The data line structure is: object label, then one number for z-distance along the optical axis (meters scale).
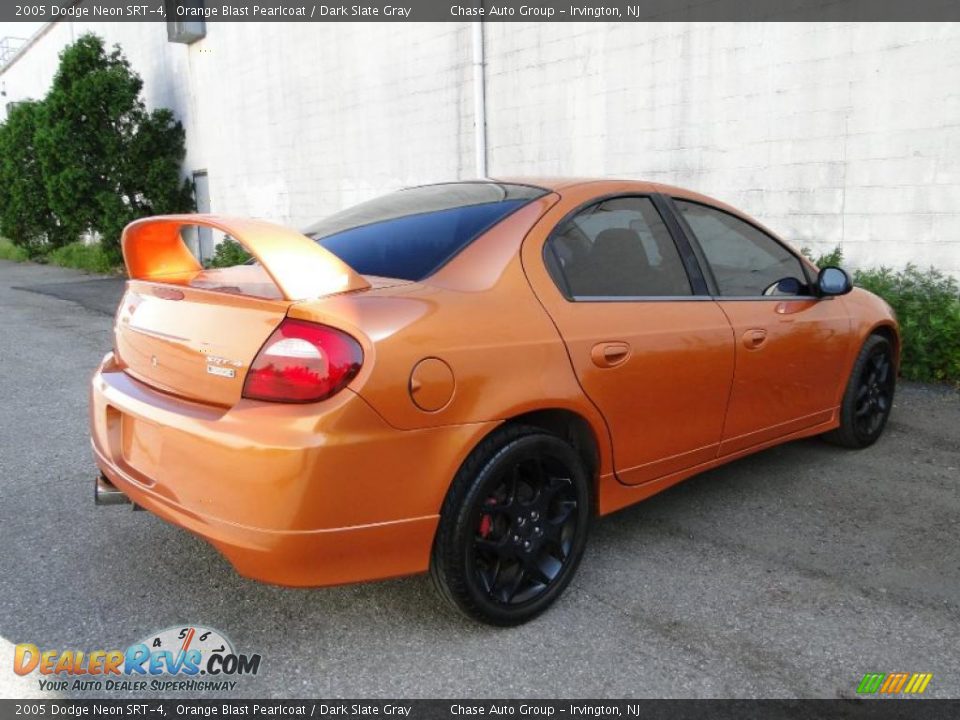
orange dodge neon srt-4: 2.28
